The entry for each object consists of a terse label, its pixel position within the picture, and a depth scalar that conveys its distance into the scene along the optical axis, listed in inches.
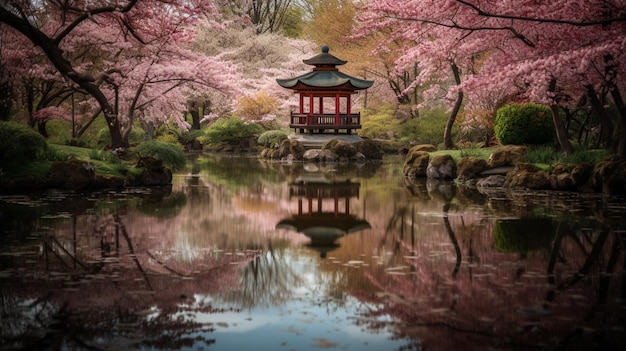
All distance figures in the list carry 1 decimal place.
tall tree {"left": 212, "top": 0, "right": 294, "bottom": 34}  1936.1
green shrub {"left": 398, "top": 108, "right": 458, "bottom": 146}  1419.8
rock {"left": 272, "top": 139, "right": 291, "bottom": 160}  1321.4
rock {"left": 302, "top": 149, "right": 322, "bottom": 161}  1265.5
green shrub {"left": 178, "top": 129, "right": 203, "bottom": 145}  1785.2
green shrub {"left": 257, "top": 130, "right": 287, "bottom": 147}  1477.6
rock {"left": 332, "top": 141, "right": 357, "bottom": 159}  1263.5
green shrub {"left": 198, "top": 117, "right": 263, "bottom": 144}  1622.8
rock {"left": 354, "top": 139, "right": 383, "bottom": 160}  1311.5
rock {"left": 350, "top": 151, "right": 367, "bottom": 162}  1268.7
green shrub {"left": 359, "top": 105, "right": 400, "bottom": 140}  1524.4
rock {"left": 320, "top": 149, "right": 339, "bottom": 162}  1257.4
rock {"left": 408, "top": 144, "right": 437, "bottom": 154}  950.7
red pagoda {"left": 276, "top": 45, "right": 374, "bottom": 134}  1376.7
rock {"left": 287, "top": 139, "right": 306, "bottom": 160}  1286.9
